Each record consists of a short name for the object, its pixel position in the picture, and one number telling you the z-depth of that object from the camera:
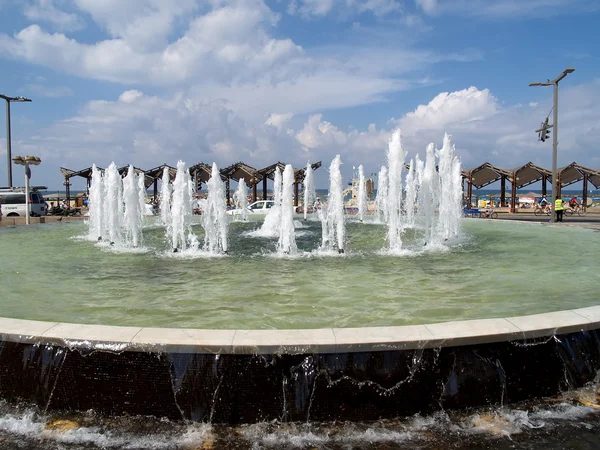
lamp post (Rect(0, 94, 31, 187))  23.08
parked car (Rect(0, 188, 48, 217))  25.61
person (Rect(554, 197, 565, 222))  23.06
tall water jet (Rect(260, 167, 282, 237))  17.83
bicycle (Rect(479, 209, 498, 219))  30.20
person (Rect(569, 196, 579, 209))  32.06
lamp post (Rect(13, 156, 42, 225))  19.42
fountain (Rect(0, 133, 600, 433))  3.77
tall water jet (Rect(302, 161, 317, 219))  30.78
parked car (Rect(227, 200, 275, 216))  31.13
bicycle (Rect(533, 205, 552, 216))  32.38
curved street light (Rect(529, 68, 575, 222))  18.94
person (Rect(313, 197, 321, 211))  34.31
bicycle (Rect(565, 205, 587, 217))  31.57
